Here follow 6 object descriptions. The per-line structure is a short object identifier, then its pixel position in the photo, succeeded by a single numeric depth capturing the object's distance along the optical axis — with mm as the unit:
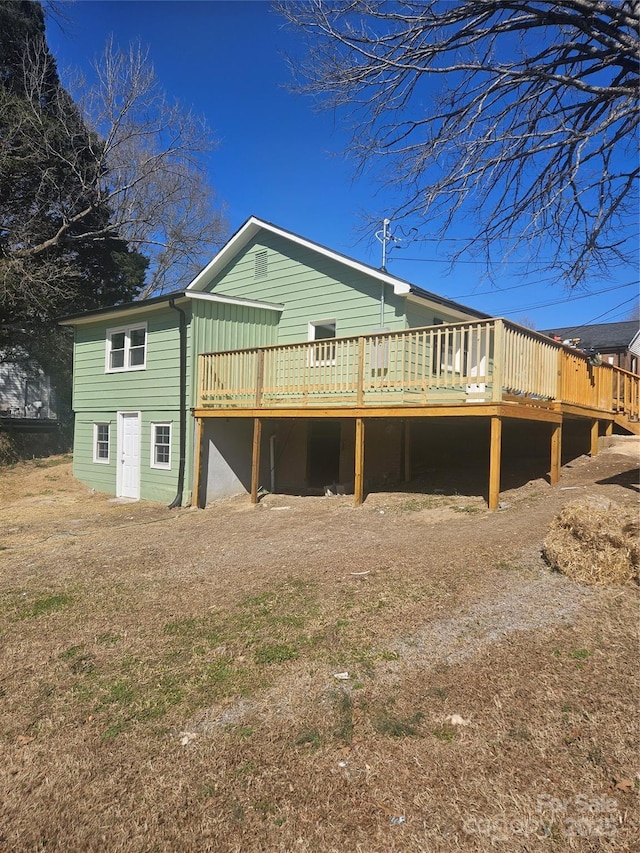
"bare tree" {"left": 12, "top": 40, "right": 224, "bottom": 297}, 18188
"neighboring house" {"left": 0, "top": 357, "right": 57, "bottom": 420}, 27641
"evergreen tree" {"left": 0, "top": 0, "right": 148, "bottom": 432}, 17703
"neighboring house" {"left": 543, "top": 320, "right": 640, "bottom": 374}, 27375
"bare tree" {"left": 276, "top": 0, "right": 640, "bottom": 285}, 6242
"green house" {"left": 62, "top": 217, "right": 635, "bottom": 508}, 9711
